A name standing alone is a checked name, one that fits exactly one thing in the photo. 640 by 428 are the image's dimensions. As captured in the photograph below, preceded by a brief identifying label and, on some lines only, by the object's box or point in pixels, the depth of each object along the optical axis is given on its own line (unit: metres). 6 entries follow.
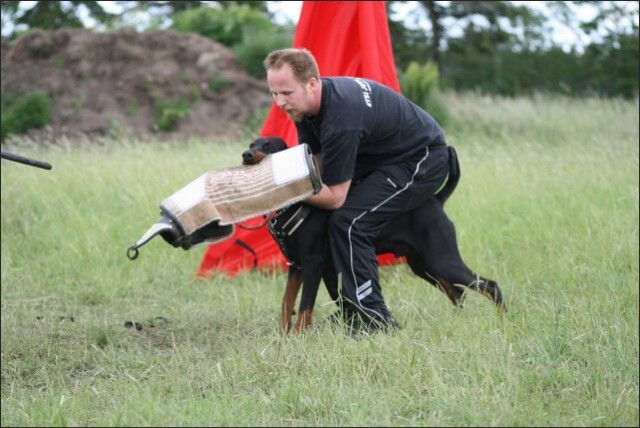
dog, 11.28
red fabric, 15.90
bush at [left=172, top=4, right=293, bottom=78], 33.34
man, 10.66
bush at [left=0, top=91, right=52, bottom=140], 28.80
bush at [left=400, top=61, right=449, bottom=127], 30.87
